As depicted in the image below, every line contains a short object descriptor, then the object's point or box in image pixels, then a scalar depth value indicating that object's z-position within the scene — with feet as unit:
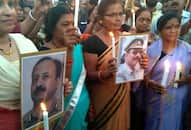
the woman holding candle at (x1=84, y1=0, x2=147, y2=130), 8.74
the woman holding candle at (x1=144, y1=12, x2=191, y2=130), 9.66
